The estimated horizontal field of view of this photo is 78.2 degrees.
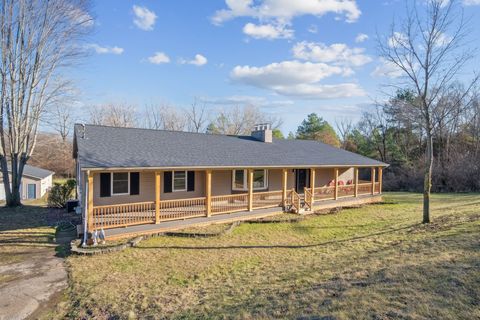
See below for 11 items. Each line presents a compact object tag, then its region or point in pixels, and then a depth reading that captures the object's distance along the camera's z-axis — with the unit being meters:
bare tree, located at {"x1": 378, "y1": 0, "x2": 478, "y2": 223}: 11.63
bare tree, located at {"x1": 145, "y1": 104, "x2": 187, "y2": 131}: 49.34
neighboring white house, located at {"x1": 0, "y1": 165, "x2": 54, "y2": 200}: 28.69
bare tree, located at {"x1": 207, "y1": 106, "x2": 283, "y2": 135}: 48.38
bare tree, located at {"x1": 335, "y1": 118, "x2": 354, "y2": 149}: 51.53
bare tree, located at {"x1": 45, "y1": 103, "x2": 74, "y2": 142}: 20.92
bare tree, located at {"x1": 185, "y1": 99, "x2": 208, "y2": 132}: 50.09
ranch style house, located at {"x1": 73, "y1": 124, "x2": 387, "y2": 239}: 11.33
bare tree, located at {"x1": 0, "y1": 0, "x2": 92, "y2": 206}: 17.06
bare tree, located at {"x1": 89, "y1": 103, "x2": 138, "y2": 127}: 45.38
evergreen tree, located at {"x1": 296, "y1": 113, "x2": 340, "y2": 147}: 45.47
